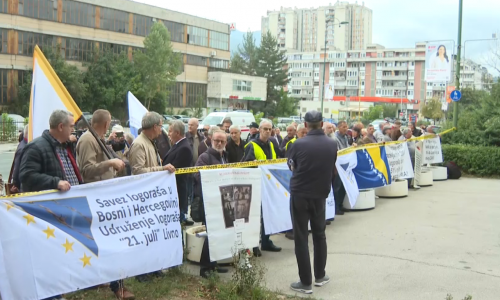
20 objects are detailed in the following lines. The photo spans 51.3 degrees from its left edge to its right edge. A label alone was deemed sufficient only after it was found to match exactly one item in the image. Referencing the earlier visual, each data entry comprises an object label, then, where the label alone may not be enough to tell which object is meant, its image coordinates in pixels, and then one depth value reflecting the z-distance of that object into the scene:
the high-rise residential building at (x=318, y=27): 176.00
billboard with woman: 23.77
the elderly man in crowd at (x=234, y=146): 8.32
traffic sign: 20.31
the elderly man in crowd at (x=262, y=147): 7.95
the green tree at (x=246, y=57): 107.12
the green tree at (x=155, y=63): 65.69
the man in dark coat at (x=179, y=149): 7.44
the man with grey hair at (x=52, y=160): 4.64
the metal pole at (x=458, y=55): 20.47
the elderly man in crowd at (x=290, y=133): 10.70
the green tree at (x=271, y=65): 98.38
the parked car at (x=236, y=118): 30.86
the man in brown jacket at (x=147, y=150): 5.89
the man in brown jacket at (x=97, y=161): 5.14
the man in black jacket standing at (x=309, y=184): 5.68
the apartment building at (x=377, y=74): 137.88
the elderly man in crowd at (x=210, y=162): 6.14
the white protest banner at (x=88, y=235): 4.34
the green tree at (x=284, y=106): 94.16
